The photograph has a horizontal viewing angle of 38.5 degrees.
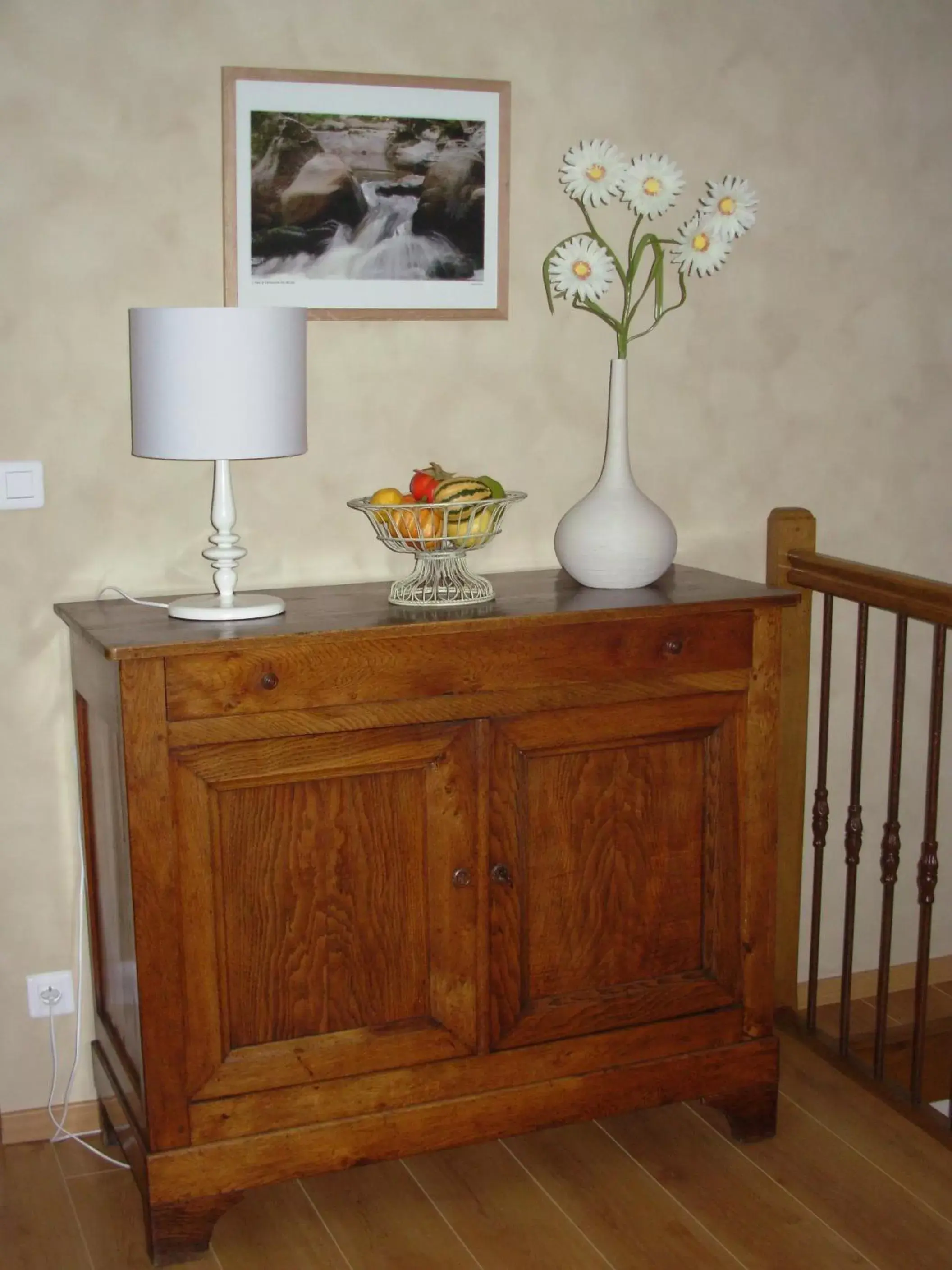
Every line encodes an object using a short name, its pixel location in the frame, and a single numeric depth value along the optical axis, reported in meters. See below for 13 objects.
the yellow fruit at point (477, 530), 2.30
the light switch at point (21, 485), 2.35
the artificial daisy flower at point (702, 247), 2.49
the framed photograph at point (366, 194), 2.38
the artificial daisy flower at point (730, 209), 2.46
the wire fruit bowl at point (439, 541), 2.28
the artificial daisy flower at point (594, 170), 2.43
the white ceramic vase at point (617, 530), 2.40
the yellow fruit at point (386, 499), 2.28
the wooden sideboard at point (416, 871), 2.09
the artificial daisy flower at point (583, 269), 2.49
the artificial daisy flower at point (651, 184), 2.43
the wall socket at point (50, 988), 2.52
